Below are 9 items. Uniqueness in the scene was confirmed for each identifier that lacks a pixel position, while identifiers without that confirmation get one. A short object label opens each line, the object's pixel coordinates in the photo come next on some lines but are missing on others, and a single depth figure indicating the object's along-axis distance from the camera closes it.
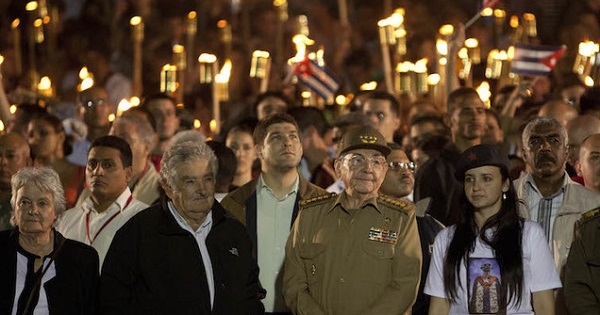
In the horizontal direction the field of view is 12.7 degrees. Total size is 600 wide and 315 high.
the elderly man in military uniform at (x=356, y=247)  15.68
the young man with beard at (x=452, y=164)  19.21
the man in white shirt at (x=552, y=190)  17.00
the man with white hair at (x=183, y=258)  15.17
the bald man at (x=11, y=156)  20.11
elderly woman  15.38
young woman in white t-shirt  15.10
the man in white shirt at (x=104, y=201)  17.80
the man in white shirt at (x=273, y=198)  17.49
